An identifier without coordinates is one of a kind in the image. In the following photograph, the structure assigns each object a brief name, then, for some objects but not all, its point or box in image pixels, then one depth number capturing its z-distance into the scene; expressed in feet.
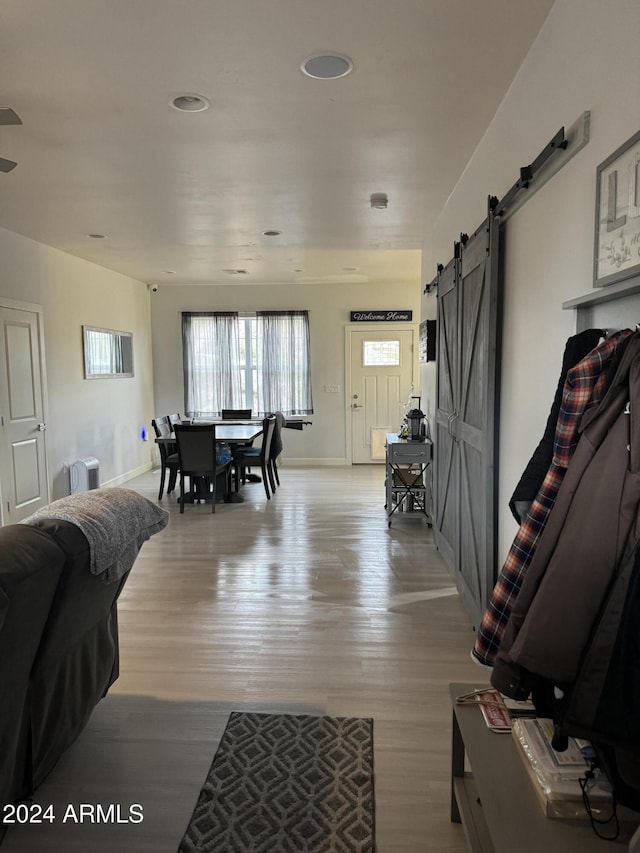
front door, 29.45
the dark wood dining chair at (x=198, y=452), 19.85
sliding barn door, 9.84
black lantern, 18.35
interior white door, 17.47
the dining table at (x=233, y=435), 21.27
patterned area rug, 6.04
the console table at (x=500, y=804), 4.03
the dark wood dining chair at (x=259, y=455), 21.93
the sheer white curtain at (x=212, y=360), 29.48
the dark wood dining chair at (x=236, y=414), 27.99
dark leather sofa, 5.48
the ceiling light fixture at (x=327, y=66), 8.21
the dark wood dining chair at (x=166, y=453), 22.08
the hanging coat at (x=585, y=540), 4.14
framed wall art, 5.10
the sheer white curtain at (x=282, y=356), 29.35
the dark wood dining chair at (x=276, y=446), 23.49
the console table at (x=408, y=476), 17.15
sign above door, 29.17
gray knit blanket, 6.41
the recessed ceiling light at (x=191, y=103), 9.32
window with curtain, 29.37
